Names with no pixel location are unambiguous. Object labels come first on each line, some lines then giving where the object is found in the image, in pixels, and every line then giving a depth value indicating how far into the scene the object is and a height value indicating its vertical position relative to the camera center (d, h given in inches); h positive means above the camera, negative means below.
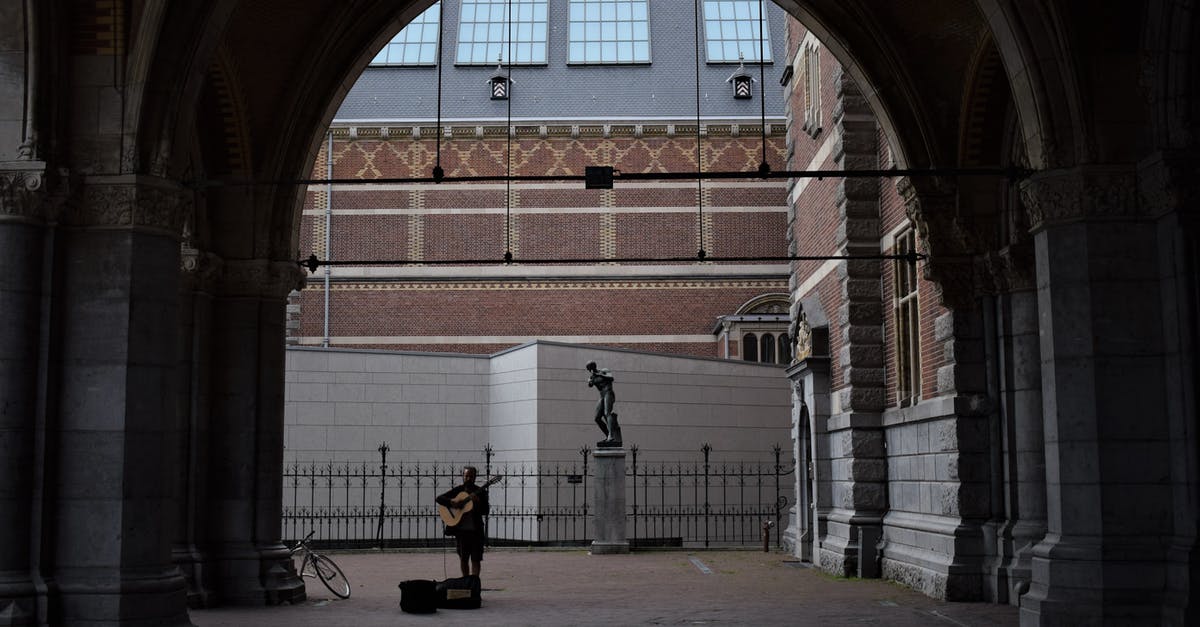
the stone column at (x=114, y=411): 383.6 +15.2
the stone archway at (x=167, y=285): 373.7 +51.8
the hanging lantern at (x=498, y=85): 1594.5 +459.6
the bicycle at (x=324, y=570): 588.4 -50.6
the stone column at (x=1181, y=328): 365.4 +36.9
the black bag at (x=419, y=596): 525.3 -54.7
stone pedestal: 936.9 -29.2
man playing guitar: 586.6 -24.2
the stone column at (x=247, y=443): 558.3 +7.6
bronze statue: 953.4 +37.0
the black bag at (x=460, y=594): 546.3 -56.1
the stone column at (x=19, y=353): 377.4 +31.7
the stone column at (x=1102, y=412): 371.6 +13.3
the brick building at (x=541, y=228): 1541.6 +277.6
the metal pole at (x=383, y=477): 976.5 -12.6
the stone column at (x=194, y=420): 538.9 +17.1
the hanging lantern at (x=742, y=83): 1611.7 +465.8
